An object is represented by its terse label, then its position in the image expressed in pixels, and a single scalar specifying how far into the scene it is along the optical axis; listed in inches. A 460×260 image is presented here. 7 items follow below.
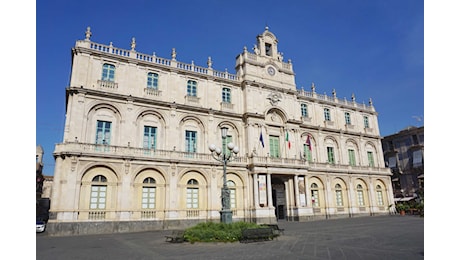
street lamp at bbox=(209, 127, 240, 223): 561.6
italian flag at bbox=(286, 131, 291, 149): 1187.3
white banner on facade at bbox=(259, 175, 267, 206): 1041.3
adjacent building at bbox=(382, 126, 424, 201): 1696.6
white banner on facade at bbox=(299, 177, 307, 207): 1135.6
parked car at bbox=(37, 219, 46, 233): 944.9
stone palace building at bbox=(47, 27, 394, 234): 856.9
